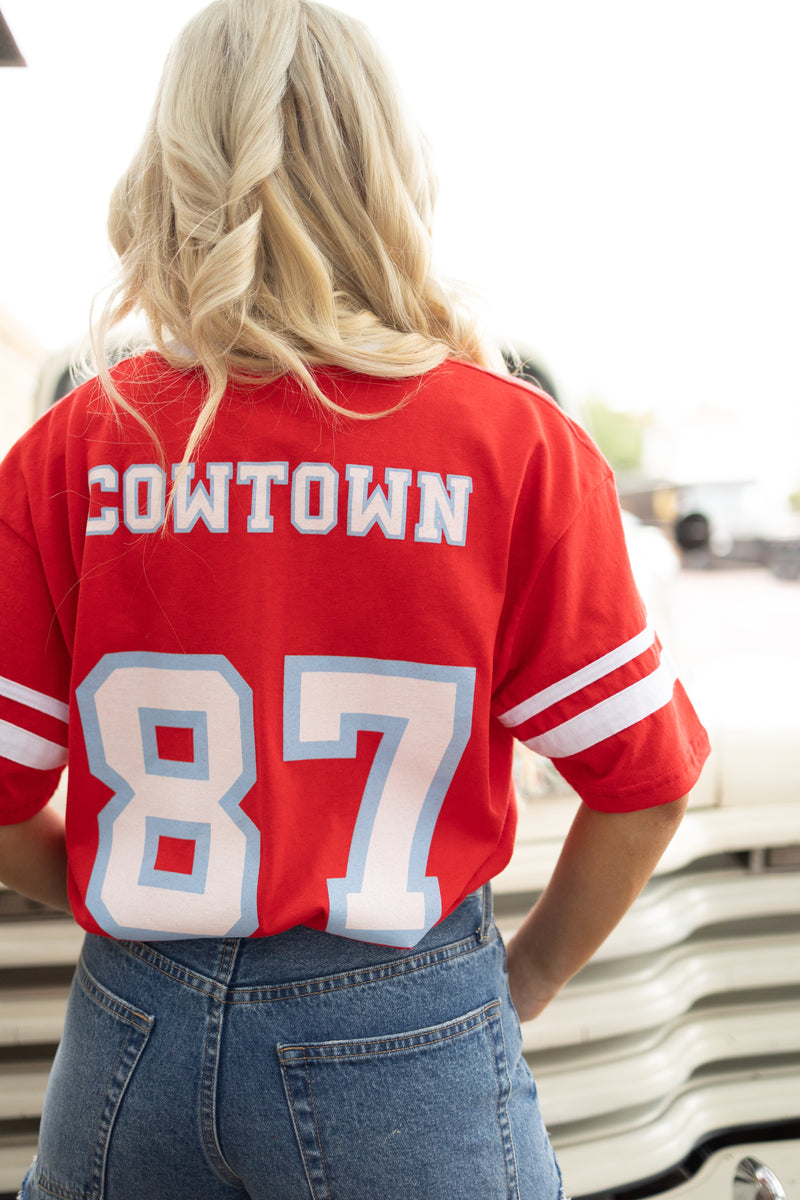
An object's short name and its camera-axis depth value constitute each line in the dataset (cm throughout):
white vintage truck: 117
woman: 62
